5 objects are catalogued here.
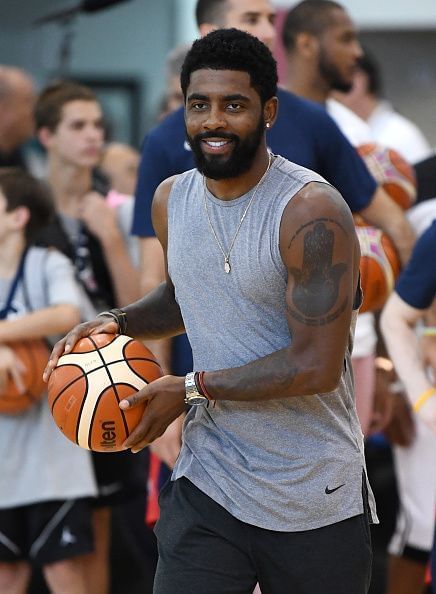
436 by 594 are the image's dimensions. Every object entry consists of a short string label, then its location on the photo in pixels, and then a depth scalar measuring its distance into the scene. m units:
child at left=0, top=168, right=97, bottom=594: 11.04
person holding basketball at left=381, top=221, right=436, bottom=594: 9.17
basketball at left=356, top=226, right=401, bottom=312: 10.24
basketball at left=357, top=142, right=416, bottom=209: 11.02
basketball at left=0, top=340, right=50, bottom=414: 10.80
